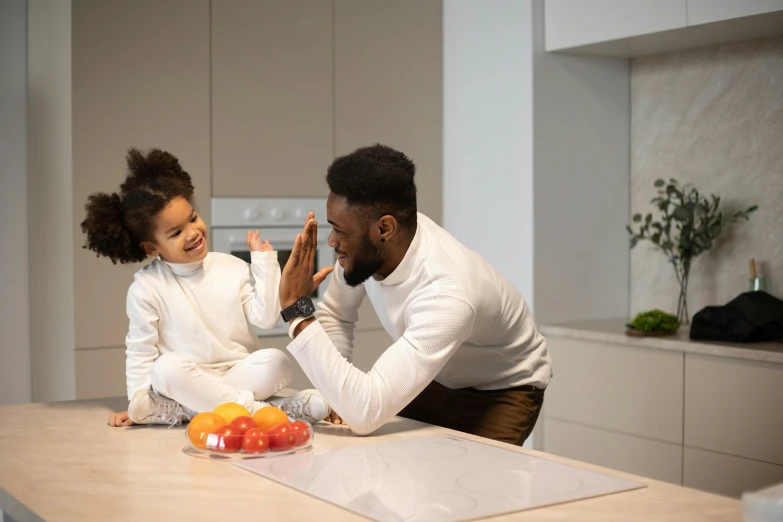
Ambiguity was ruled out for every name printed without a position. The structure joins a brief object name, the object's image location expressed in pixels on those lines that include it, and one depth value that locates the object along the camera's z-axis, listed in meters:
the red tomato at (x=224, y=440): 1.71
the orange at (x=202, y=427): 1.72
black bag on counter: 3.17
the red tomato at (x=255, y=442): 1.72
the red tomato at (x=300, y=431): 1.75
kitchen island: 1.37
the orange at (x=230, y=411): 1.82
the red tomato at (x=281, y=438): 1.73
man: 1.92
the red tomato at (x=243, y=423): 1.74
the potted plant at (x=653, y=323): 3.42
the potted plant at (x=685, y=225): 3.63
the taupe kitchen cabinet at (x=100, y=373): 3.23
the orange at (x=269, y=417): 1.80
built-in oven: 3.54
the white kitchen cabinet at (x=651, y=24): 3.17
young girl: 2.03
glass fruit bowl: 1.71
